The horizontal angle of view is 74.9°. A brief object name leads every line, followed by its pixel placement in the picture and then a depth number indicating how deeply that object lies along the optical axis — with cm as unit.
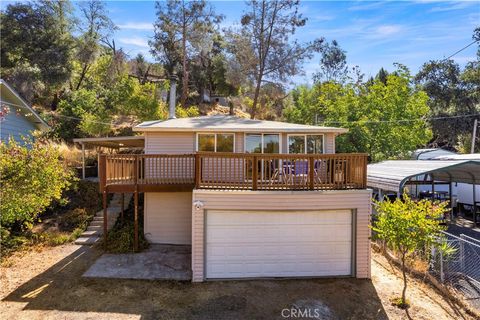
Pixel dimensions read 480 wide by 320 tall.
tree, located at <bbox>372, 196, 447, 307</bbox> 724
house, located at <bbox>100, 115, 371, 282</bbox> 890
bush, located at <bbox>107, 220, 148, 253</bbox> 1098
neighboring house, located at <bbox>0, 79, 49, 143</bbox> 1423
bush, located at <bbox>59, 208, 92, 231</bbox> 1300
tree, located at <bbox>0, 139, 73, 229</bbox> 896
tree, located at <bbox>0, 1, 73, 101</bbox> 2452
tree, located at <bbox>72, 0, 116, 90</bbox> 2819
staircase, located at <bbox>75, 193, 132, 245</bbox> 1195
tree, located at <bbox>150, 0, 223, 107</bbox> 2720
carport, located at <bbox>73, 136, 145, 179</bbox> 1347
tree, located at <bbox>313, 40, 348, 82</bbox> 3934
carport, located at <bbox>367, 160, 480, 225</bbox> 1237
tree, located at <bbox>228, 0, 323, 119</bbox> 2416
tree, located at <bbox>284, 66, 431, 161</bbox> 2130
